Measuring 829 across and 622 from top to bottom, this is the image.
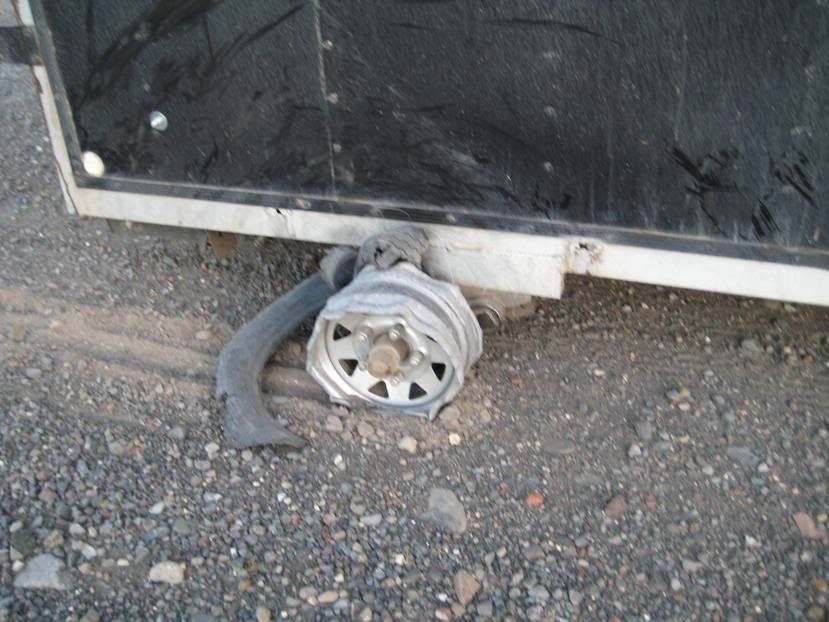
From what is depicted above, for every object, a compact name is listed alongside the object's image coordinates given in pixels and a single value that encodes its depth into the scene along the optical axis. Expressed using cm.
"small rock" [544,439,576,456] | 262
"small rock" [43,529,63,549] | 233
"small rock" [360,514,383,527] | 242
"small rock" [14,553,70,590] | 222
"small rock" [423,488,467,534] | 241
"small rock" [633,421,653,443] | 264
